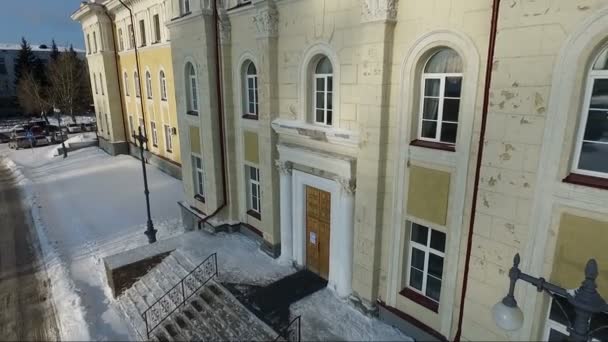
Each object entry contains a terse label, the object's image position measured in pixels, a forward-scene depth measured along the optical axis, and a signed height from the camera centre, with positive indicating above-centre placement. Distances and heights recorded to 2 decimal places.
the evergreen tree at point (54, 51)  61.13 +6.90
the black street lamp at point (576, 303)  3.12 -1.92
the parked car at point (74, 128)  46.30 -5.01
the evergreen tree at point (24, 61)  58.00 +4.74
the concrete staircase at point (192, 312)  8.01 -5.56
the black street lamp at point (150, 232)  13.85 -5.53
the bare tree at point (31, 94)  44.66 -0.59
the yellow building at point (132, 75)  22.53 +1.07
